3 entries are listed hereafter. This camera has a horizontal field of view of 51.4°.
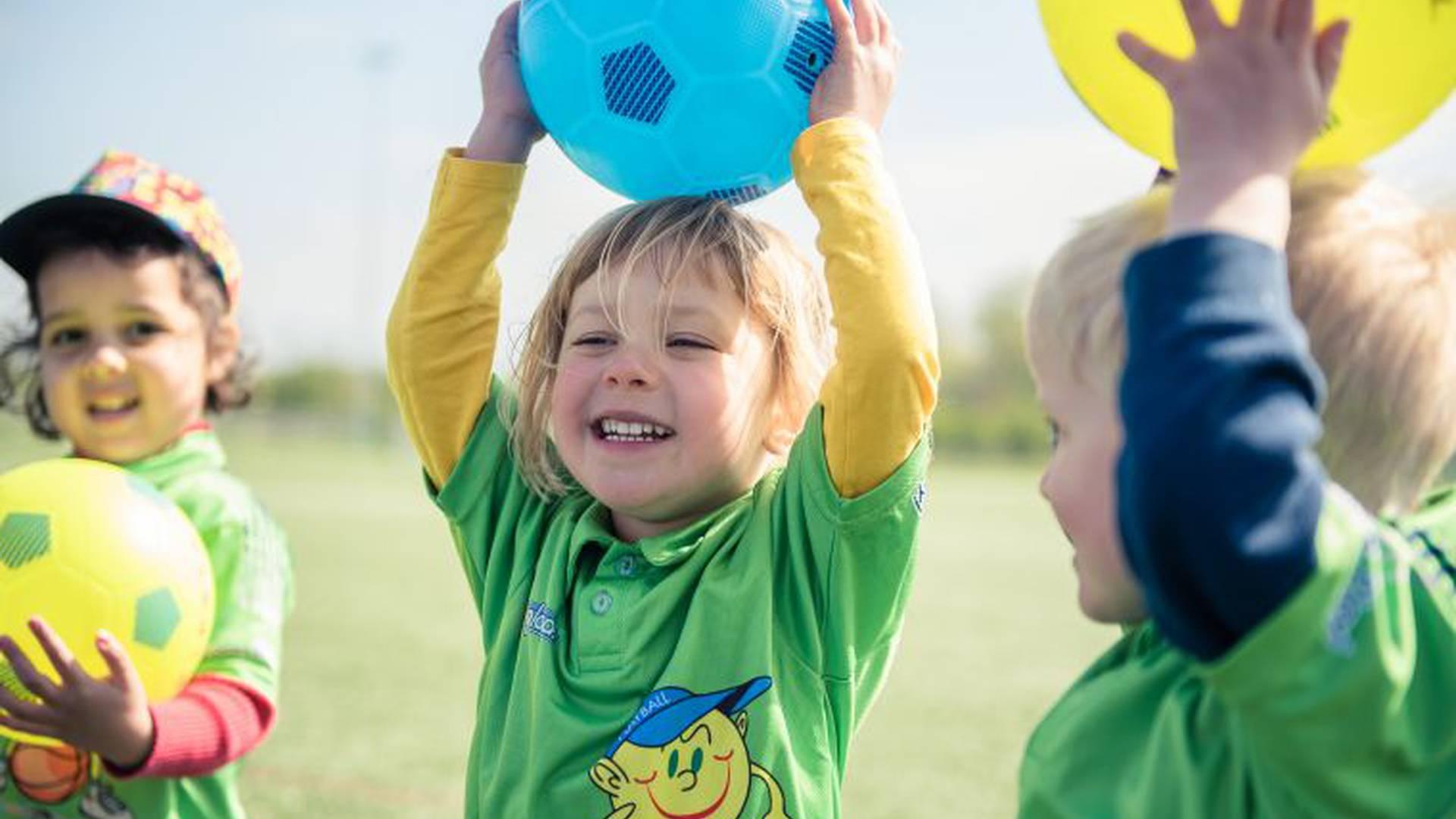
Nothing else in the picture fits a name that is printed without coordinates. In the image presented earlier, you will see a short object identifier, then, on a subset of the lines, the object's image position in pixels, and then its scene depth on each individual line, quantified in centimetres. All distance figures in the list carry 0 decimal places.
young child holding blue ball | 236
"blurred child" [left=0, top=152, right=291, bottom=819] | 308
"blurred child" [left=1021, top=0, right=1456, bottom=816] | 136
